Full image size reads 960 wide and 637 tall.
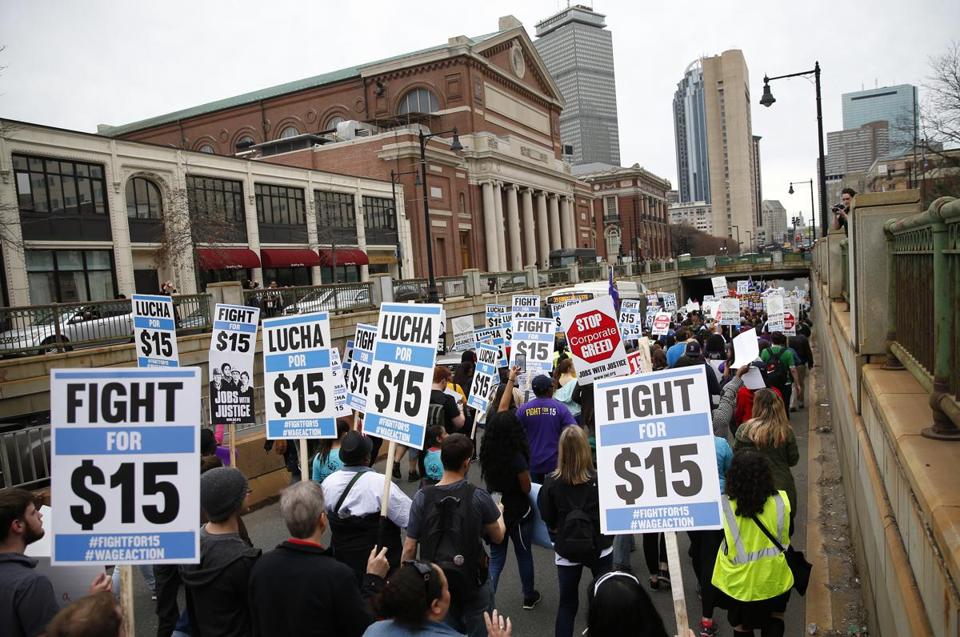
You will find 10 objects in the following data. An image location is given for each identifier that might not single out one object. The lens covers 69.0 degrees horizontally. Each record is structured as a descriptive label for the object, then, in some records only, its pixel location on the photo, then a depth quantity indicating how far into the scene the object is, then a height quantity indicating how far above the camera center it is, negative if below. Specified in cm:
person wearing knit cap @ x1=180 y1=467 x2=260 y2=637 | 395 -158
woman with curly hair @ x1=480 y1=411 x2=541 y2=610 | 600 -177
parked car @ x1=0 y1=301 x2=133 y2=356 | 1446 -59
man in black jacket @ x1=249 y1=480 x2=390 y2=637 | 363 -159
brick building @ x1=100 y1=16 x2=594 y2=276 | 5566 +1355
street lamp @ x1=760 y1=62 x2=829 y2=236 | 2305 +381
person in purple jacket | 725 -164
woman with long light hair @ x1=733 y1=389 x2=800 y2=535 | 584 -156
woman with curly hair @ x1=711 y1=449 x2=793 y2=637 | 452 -189
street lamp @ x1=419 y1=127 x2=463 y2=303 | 2942 -60
